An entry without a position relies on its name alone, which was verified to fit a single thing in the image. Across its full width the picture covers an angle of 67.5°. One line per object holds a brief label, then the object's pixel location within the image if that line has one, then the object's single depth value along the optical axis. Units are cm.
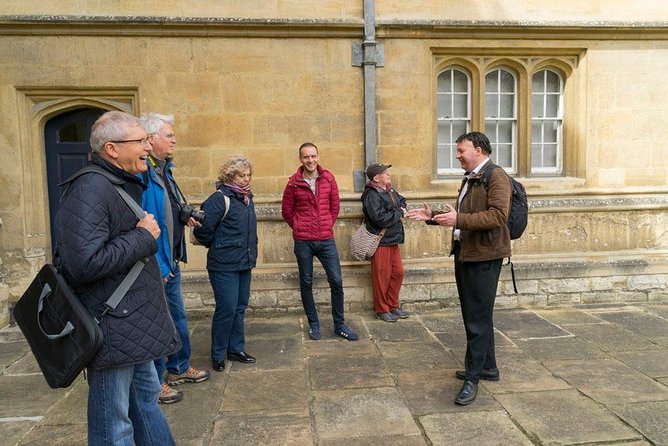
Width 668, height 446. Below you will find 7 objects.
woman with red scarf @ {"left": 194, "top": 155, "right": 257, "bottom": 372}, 431
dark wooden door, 623
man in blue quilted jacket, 219
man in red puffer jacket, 527
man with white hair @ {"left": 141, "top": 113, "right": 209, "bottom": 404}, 354
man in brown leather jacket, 369
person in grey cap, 582
